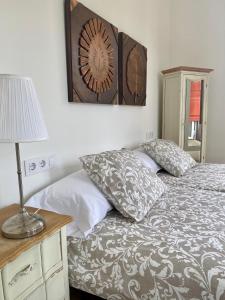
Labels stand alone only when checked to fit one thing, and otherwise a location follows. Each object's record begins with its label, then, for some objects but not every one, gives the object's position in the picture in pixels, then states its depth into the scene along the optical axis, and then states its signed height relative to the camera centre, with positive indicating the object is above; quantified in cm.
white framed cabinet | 327 +3
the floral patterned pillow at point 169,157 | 231 -46
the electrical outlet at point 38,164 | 144 -33
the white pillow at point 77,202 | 128 -50
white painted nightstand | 86 -60
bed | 100 -61
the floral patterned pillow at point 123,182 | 139 -43
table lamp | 89 -2
